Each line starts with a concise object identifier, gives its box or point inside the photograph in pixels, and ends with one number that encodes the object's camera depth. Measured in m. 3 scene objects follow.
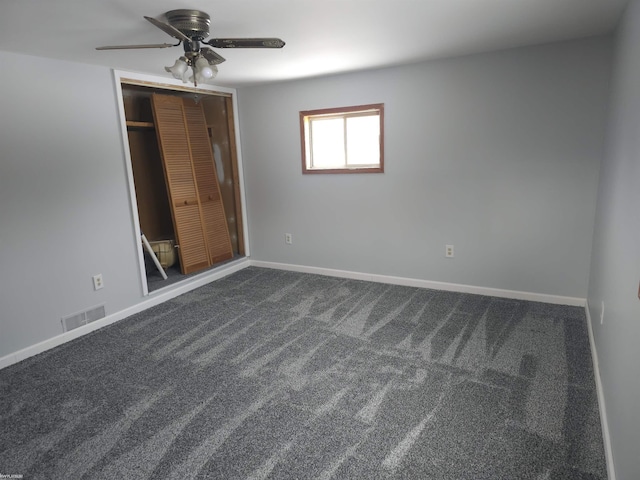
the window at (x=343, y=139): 3.89
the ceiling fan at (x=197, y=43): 2.05
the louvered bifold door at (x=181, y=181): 4.01
